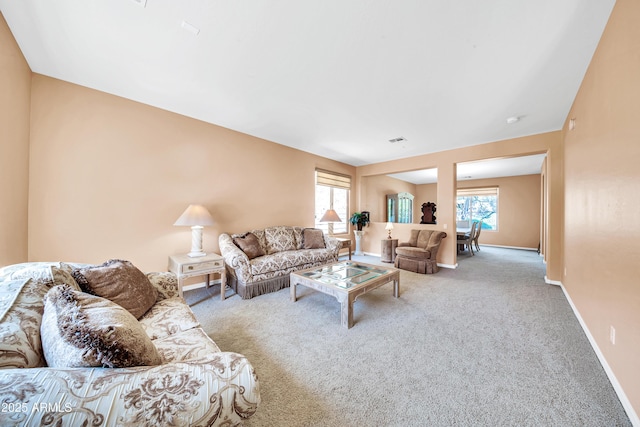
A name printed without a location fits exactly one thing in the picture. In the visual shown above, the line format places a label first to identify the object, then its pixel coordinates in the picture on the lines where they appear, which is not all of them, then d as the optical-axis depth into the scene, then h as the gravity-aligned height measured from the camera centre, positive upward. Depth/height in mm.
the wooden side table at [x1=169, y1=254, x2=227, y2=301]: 2805 -679
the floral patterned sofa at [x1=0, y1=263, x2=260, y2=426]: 632 -529
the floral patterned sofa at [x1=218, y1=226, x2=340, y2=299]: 3199 -664
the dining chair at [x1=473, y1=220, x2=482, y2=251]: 7295 -703
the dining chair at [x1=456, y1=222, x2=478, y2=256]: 6582 -682
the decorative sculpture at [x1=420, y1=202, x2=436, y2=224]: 6055 +51
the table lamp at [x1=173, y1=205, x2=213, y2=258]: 3027 -108
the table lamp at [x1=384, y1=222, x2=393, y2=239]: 5910 -295
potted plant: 6258 -123
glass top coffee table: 2387 -801
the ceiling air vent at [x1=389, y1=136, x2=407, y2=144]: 4271 +1446
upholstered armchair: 4516 -792
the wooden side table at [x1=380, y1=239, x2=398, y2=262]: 5547 -843
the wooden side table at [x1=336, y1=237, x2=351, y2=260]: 5053 -662
